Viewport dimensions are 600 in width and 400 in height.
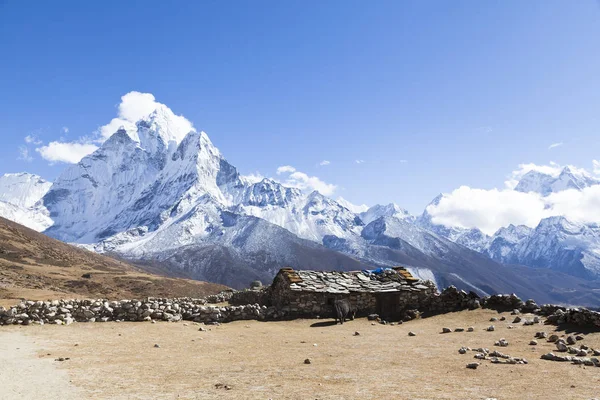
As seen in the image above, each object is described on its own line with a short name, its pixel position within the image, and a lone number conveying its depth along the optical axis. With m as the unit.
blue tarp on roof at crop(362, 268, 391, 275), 34.03
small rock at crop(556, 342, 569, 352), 16.59
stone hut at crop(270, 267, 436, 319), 29.33
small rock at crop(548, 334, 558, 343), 18.48
